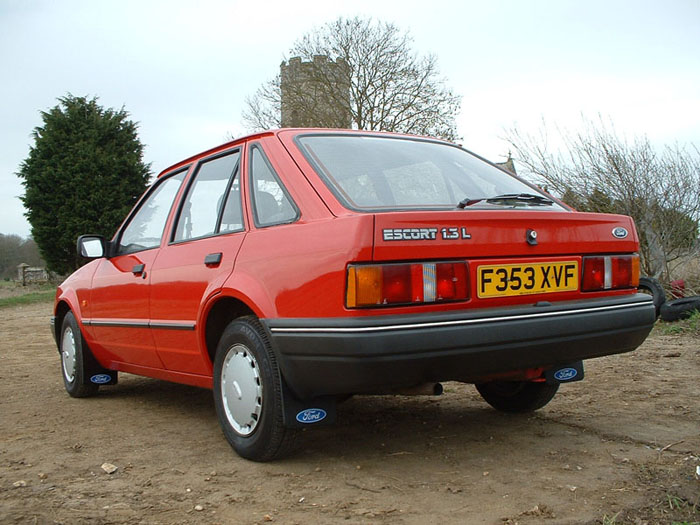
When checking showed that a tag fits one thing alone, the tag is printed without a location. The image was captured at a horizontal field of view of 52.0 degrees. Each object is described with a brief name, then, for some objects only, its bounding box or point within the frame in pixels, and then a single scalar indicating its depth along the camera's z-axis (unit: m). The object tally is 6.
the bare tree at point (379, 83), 26.27
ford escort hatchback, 2.76
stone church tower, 26.33
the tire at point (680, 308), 8.19
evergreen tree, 25.19
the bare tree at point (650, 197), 9.84
